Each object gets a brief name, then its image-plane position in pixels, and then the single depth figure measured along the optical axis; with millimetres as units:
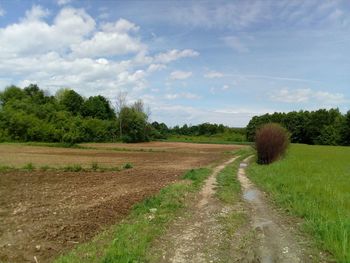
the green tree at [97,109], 113438
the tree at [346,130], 93469
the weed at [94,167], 31531
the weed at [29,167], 30469
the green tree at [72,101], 110750
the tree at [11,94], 110494
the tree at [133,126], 100812
